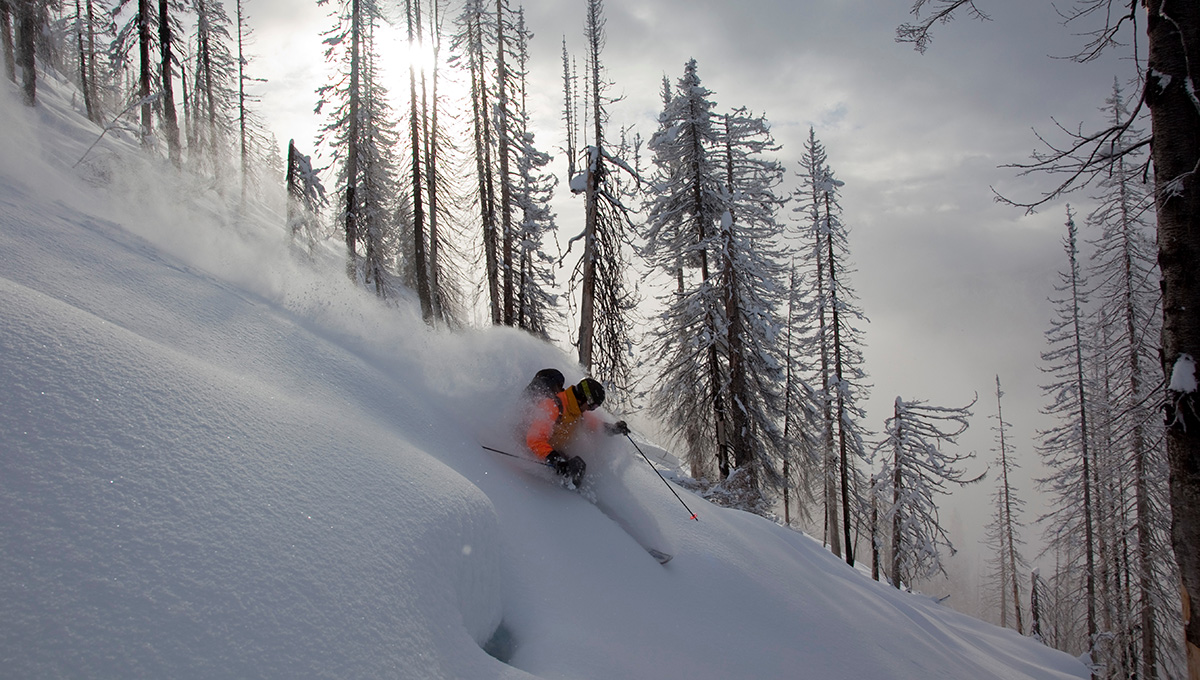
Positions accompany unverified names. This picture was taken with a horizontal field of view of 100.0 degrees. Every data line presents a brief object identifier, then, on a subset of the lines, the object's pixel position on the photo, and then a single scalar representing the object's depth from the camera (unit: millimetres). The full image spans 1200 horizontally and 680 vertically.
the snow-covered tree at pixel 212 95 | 25484
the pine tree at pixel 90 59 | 19898
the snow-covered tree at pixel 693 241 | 16078
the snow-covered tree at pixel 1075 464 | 21734
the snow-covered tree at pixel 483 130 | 17578
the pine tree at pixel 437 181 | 18734
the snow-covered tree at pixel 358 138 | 16953
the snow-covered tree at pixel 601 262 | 12258
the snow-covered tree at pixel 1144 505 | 15742
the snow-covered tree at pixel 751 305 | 15883
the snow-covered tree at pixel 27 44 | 15000
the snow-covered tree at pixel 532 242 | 19781
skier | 5992
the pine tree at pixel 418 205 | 17084
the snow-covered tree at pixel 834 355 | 20797
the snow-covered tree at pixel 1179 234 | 4113
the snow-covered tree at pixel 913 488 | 18922
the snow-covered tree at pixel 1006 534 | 31953
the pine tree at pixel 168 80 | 13395
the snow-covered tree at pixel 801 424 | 19281
